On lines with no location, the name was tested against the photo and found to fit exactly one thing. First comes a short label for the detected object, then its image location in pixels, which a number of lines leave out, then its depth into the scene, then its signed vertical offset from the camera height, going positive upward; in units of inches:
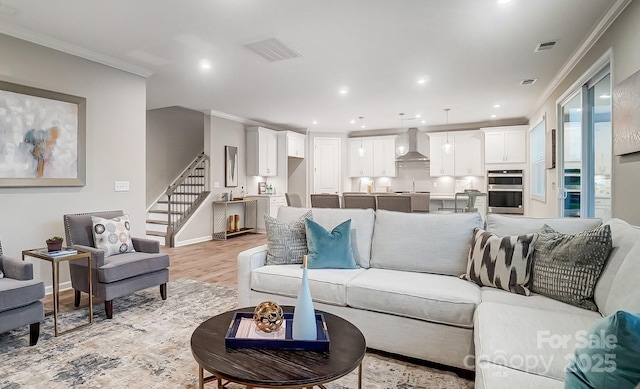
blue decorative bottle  58.2 -22.5
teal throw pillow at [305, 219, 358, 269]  104.4 -17.8
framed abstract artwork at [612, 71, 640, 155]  94.2 +23.1
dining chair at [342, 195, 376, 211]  166.6 -4.6
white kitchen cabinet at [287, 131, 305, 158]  329.4 +49.1
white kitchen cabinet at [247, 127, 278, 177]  305.6 +38.7
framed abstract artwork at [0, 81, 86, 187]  126.1 +22.9
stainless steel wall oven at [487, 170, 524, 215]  288.5 +0.8
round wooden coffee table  48.9 -27.3
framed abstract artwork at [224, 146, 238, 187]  284.8 +23.4
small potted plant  108.0 -16.8
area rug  76.3 -43.3
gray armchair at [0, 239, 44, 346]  87.3 -28.6
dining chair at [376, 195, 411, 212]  152.6 -5.1
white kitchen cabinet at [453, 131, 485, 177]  313.6 +36.8
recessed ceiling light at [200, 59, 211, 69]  159.8 +63.6
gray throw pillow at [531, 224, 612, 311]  71.4 -16.6
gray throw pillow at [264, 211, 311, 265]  110.4 -17.1
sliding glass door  128.8 +18.5
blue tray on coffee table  57.1 -26.2
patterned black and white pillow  82.0 -18.1
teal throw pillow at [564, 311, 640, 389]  30.1 -15.5
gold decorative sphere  60.9 -23.2
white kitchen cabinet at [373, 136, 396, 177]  346.9 +37.9
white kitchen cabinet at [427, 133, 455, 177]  323.6 +34.0
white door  354.9 +27.4
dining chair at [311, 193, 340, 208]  181.9 -4.8
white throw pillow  123.0 -16.3
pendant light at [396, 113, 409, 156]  319.9 +41.8
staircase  251.0 -8.8
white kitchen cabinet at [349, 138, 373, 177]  358.0 +37.1
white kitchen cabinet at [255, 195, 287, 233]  304.8 -11.9
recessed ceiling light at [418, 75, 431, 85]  183.6 +64.0
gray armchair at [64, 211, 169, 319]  109.9 -26.1
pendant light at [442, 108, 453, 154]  266.5 +41.1
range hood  320.5 +43.4
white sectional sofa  54.3 -25.1
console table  277.3 -20.5
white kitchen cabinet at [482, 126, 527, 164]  288.0 +42.4
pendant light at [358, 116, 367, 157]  330.3 +43.5
